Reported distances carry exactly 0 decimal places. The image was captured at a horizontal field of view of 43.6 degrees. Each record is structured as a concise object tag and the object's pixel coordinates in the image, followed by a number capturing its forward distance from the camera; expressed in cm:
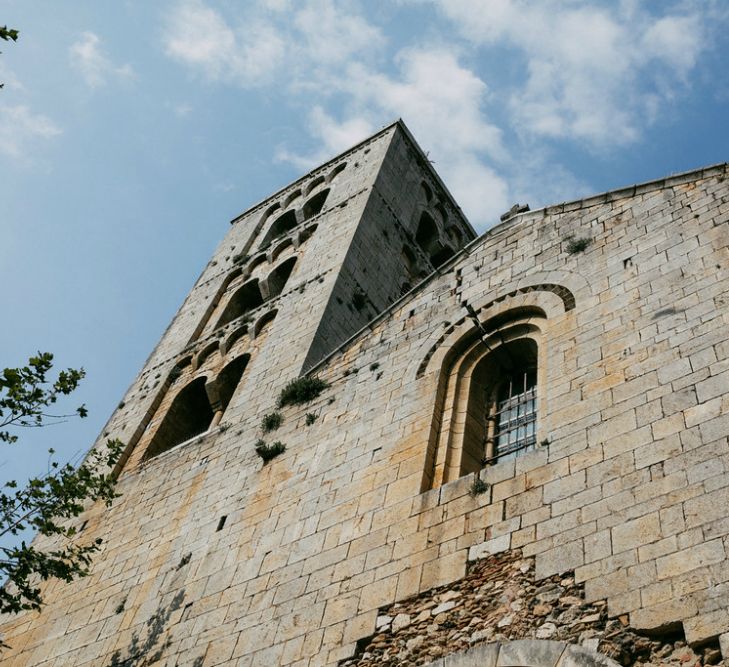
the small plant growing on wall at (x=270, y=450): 1147
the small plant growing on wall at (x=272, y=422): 1222
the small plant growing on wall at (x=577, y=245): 1099
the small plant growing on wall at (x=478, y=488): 836
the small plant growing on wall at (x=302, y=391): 1223
